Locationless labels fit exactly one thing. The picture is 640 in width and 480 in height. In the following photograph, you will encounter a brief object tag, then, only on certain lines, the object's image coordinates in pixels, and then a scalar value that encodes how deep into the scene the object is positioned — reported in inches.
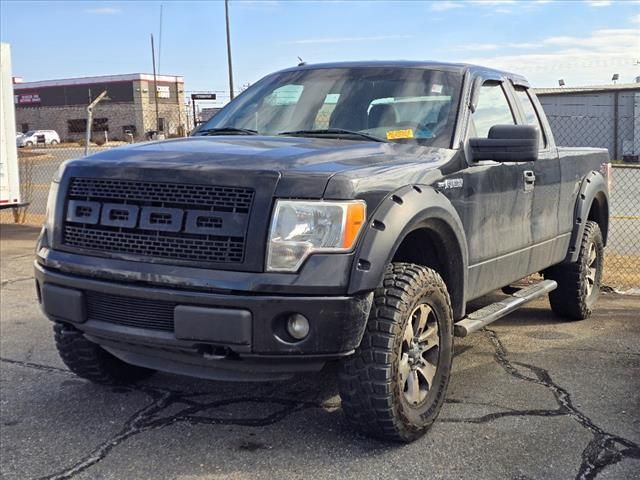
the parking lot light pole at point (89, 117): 376.6
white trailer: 437.4
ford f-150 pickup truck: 128.6
